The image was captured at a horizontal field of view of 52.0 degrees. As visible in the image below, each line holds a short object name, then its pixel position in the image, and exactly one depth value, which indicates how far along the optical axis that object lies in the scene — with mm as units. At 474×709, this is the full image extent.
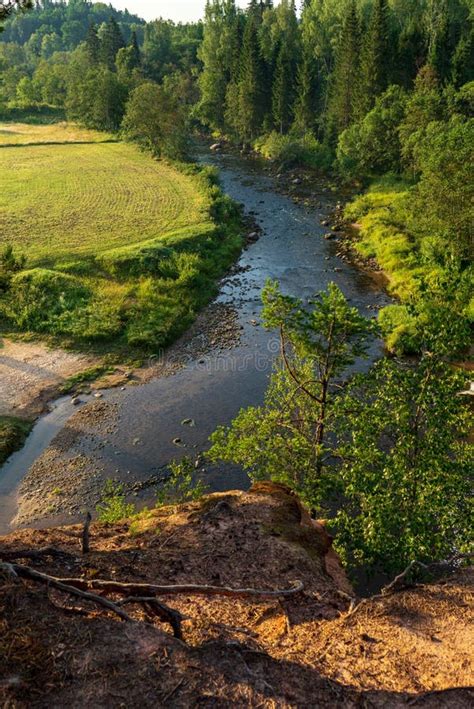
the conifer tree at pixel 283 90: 81125
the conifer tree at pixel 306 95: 77125
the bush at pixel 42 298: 34250
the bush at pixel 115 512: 17312
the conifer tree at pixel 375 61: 65062
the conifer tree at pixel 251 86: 84688
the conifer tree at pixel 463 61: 62438
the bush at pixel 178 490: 17258
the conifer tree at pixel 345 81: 69750
